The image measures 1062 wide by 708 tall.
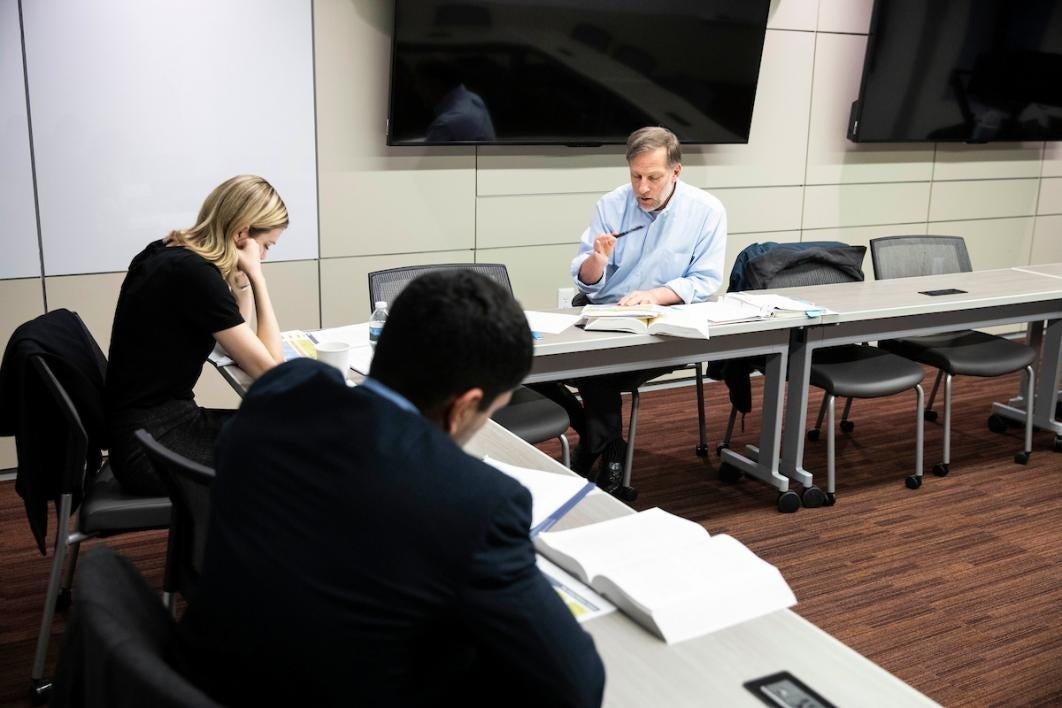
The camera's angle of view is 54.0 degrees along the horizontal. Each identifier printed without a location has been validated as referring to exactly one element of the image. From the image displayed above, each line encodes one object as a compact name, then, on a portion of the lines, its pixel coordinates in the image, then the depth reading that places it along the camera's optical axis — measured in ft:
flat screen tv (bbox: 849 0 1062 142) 18.67
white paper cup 9.46
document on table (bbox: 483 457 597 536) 6.45
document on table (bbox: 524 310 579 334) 11.48
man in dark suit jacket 3.76
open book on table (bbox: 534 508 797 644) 5.24
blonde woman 8.84
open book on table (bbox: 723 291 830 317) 12.37
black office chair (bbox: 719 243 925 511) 13.28
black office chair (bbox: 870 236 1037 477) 14.43
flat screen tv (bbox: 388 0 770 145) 14.87
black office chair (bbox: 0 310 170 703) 8.11
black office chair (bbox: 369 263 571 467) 11.29
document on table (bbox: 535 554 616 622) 5.42
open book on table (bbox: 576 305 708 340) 11.37
